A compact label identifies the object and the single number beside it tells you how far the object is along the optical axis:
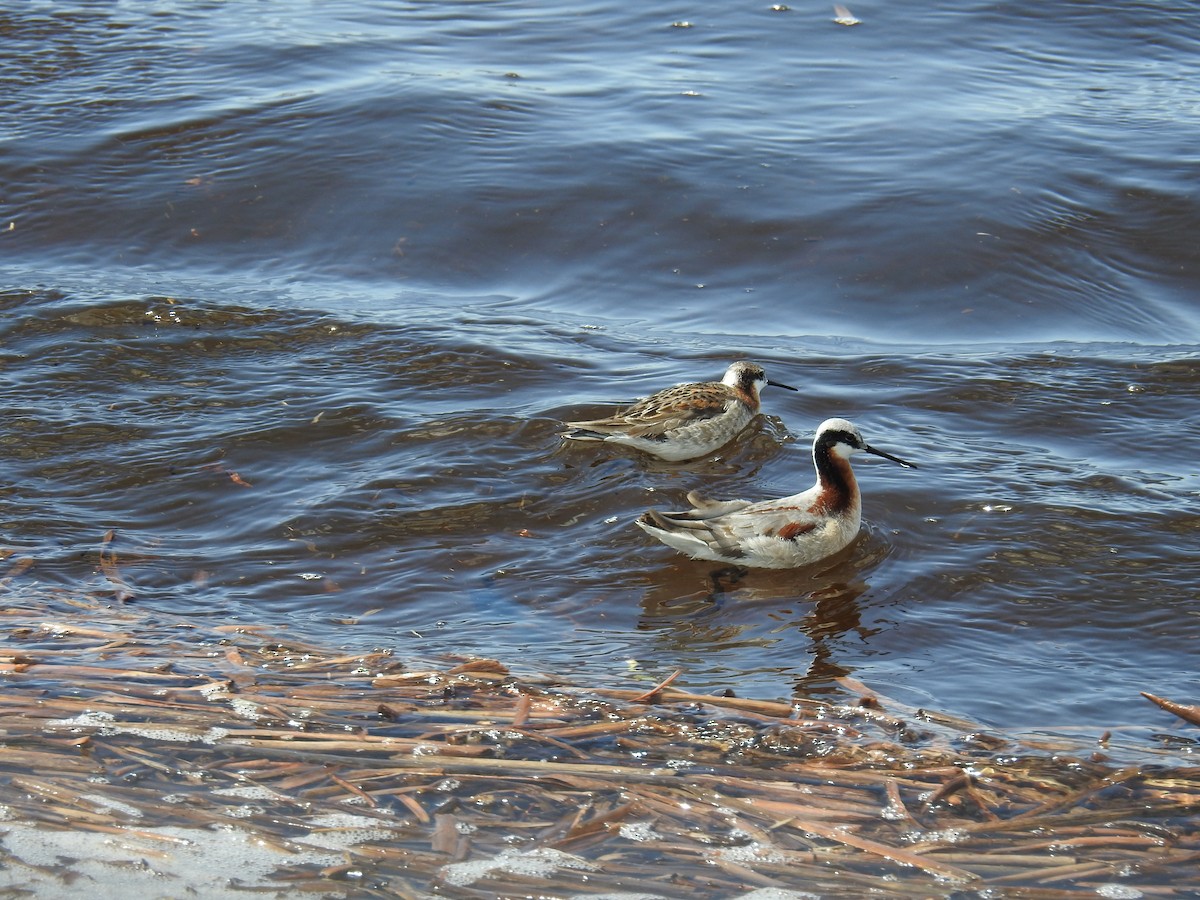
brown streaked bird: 17.61
